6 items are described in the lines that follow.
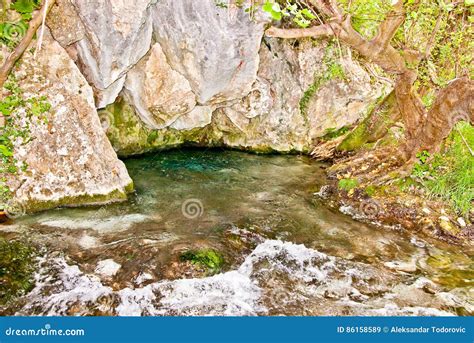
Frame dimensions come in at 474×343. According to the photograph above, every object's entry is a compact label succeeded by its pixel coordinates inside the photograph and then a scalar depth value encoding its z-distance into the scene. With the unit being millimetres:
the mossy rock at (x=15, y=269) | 4516
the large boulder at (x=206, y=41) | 7590
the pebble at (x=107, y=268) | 4950
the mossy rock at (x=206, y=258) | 5175
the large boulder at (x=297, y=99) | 9945
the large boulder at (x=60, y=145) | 6371
